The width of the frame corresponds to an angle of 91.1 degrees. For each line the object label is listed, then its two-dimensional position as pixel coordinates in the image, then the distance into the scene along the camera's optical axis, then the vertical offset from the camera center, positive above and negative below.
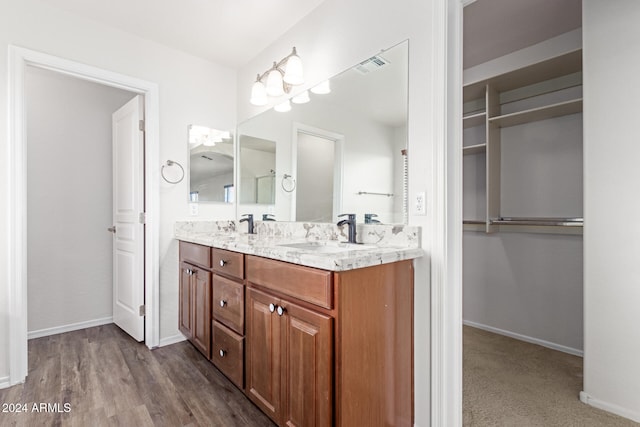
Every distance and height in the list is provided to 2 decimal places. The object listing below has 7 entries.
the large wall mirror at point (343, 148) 1.69 +0.42
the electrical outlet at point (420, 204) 1.52 +0.04
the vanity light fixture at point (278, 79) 2.16 +0.98
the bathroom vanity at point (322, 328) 1.20 -0.52
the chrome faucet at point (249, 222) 2.70 -0.09
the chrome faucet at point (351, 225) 1.78 -0.08
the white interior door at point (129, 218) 2.55 -0.06
